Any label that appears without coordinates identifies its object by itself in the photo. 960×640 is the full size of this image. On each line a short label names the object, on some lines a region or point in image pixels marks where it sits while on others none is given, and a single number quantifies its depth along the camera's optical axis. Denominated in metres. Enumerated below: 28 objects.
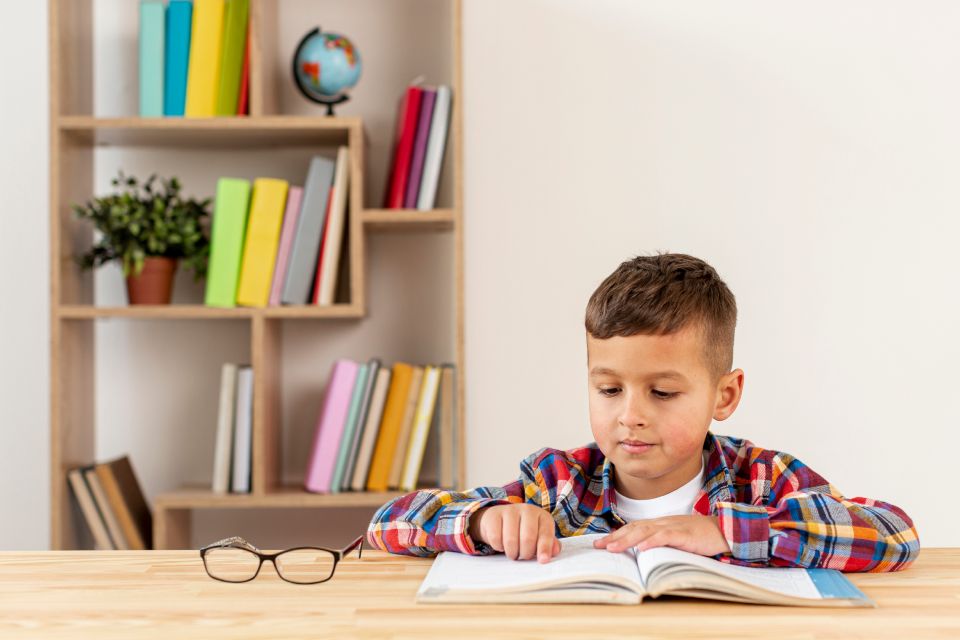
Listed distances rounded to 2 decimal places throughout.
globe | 2.12
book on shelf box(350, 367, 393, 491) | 2.09
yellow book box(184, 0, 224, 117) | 2.08
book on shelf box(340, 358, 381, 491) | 2.10
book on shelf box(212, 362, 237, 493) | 2.08
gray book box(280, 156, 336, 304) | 2.09
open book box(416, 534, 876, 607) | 0.82
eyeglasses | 0.94
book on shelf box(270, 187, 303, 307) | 2.10
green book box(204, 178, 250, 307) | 2.08
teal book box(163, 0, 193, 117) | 2.10
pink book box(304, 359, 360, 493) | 2.09
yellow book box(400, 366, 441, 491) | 2.09
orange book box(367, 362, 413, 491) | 2.10
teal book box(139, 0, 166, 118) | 2.09
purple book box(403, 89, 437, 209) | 2.12
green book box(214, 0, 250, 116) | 2.08
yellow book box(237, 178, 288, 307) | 2.08
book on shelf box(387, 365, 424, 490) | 2.10
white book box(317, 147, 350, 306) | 2.10
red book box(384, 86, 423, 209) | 2.12
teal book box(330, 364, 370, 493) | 2.09
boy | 0.97
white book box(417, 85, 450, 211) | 2.12
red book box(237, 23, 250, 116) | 2.11
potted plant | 2.08
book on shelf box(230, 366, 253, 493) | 2.08
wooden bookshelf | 2.04
